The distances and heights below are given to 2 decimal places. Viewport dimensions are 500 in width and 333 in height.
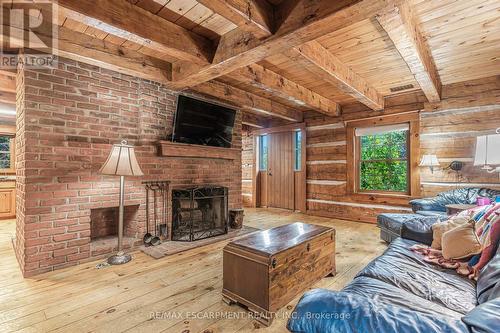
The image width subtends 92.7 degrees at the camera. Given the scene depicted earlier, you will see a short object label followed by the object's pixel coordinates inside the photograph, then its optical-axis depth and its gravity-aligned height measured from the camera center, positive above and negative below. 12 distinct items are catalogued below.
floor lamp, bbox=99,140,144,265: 2.56 +0.01
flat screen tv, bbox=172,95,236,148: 3.45 +0.71
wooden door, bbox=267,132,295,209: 5.98 -0.08
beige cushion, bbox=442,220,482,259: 1.67 -0.55
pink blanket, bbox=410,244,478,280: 1.58 -0.69
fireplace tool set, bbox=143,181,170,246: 3.21 -0.57
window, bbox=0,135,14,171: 5.19 +0.35
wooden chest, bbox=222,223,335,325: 1.65 -0.75
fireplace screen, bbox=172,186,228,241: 3.40 -0.69
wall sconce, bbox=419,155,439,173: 3.87 +0.11
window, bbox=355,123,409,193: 4.49 +0.19
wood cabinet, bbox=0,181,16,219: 4.75 -0.61
